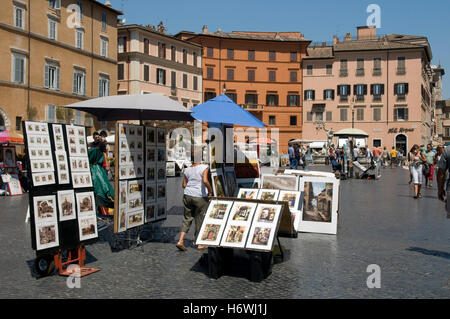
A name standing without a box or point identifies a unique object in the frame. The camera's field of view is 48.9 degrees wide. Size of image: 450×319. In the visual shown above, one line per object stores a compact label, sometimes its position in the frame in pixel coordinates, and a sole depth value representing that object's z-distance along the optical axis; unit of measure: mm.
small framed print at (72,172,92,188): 6195
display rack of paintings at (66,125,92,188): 6164
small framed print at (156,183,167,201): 8281
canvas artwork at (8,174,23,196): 16672
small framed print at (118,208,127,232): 7293
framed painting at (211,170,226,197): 8495
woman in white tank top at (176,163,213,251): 7488
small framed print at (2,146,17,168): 17266
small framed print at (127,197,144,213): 7553
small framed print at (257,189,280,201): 7984
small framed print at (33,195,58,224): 5684
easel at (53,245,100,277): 6008
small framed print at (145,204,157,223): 7973
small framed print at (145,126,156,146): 7906
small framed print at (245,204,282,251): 5691
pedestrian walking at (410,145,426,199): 15232
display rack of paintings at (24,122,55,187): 5621
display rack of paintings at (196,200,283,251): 5750
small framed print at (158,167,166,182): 8288
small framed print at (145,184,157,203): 7953
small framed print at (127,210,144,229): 7531
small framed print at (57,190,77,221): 5980
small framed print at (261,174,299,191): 8984
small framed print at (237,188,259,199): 8004
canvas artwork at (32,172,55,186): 5652
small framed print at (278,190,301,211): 8352
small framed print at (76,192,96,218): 6266
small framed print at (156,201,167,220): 8297
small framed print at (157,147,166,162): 8258
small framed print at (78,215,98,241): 6297
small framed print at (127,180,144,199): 7535
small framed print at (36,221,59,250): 5689
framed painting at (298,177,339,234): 8820
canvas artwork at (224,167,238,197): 9148
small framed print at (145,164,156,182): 7952
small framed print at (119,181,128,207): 7289
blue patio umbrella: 8672
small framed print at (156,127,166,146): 8227
